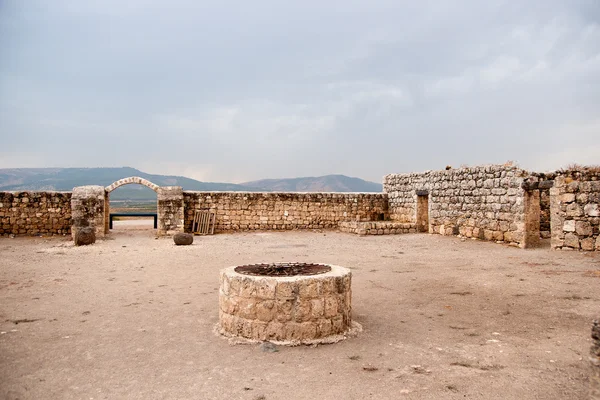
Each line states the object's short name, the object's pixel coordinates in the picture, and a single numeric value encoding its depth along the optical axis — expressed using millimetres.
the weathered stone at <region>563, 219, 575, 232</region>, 11683
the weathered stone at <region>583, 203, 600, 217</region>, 11297
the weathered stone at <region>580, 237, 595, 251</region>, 11430
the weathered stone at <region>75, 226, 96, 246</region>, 14305
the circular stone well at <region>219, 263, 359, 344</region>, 5129
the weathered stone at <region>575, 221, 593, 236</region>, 11453
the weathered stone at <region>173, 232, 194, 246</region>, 14359
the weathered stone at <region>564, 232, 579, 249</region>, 11625
